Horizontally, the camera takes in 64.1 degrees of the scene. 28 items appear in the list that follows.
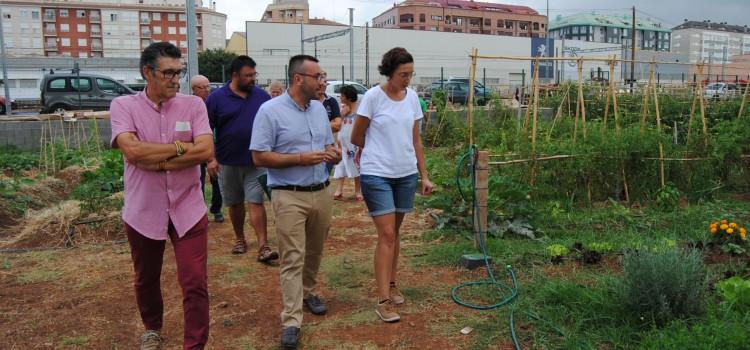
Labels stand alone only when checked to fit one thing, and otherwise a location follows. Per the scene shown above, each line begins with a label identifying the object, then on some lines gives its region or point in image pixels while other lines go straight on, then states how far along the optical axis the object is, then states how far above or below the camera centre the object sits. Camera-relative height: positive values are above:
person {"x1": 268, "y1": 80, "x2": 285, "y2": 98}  7.12 +0.22
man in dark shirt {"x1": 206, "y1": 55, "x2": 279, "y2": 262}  5.02 -0.24
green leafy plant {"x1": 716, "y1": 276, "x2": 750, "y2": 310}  3.46 -1.10
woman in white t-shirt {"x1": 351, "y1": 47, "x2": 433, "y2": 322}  3.71 -0.32
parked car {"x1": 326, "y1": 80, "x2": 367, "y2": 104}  22.56 +0.69
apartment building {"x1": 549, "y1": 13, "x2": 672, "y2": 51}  129.00 +17.01
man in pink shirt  2.94 -0.32
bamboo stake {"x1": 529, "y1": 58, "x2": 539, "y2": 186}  6.51 -0.52
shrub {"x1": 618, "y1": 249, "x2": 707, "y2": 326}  3.29 -1.02
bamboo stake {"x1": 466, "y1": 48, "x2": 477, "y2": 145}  6.80 +0.33
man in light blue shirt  3.48 -0.34
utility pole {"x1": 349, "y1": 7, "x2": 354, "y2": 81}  24.44 +3.54
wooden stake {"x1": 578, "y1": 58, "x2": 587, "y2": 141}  7.00 +0.22
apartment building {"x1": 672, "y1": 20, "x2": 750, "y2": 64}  118.44 +13.75
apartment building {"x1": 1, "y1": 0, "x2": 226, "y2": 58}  80.50 +11.42
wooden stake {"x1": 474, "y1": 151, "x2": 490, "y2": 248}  4.84 -0.73
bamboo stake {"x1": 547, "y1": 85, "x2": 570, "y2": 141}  8.79 -0.26
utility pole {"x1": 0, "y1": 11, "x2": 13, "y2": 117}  19.02 +0.65
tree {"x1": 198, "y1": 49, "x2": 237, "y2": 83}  51.31 +3.82
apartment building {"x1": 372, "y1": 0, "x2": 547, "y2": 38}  97.81 +15.03
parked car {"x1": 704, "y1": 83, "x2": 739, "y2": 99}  14.55 +0.24
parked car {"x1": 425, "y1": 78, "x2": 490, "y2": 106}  24.53 +0.70
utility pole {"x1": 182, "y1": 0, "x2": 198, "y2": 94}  8.01 +0.91
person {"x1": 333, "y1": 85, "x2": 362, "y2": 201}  7.45 -0.53
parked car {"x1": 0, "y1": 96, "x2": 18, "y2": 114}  22.25 +0.13
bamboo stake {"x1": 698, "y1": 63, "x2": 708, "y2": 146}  7.23 +0.12
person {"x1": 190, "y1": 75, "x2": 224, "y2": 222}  6.22 -0.73
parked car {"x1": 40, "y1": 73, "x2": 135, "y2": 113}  17.92 +0.47
